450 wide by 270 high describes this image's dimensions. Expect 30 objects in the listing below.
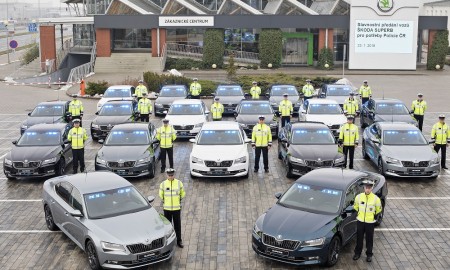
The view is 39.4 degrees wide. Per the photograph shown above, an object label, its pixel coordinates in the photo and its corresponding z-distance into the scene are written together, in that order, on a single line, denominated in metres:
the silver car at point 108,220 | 11.32
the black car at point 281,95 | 29.27
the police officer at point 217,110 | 25.31
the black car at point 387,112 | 24.03
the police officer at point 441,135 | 19.52
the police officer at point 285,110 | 24.59
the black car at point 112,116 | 24.08
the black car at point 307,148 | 17.81
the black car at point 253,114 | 23.95
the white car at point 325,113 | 23.72
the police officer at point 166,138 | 18.97
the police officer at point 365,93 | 29.25
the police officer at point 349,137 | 19.11
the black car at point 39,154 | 17.98
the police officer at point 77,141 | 18.86
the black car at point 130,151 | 17.92
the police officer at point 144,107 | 25.28
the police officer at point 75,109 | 25.61
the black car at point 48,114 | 24.09
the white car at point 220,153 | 17.83
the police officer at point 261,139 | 18.95
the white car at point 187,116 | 23.97
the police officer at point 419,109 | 24.84
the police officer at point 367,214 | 11.95
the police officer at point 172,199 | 12.84
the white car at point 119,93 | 29.66
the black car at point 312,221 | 11.40
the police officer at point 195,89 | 30.62
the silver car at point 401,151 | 17.70
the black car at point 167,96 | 29.88
